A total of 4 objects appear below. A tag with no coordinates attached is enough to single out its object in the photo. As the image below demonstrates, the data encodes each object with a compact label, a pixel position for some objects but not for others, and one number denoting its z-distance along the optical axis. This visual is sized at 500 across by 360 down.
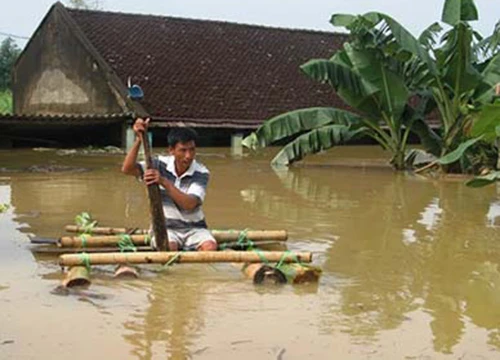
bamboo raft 5.59
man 6.22
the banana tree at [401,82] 13.93
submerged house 23.16
